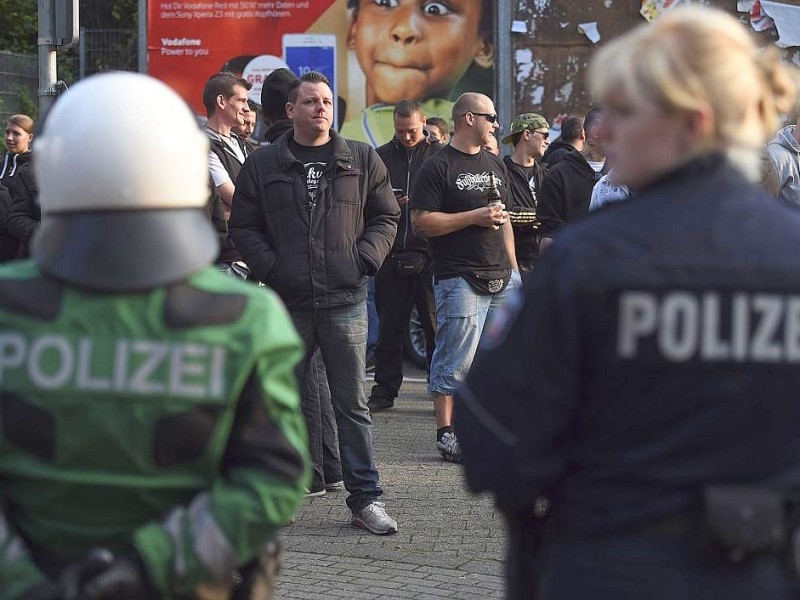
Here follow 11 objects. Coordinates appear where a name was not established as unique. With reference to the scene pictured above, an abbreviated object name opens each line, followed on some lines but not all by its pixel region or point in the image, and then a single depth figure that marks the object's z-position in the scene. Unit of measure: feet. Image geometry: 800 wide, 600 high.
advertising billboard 79.25
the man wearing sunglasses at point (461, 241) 42.24
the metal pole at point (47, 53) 46.36
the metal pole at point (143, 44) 80.79
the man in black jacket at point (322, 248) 34.28
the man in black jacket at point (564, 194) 44.99
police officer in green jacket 12.20
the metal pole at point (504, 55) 78.61
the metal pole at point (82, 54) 93.15
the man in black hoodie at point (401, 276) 51.71
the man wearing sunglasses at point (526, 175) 48.24
